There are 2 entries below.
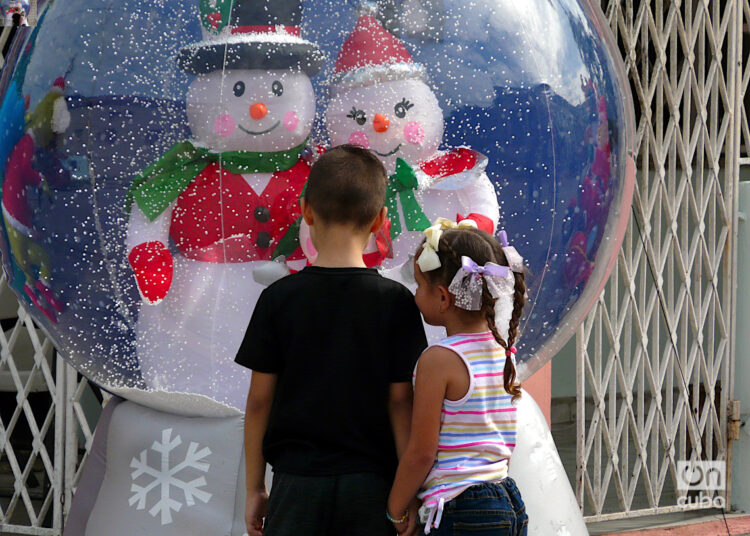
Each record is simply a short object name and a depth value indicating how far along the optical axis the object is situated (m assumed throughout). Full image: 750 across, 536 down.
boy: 4.81
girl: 4.80
